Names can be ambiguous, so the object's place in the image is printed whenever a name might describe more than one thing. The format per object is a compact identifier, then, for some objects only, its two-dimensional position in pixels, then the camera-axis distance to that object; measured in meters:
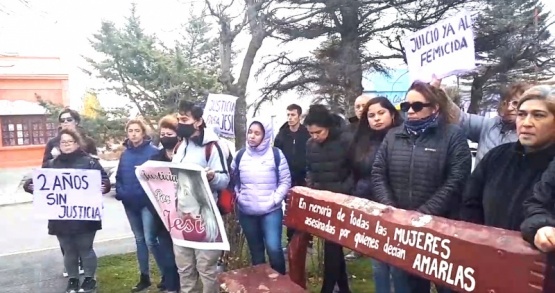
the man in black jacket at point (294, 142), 5.71
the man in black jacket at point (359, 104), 4.50
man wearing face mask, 4.05
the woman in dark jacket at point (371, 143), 3.73
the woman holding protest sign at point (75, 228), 4.75
